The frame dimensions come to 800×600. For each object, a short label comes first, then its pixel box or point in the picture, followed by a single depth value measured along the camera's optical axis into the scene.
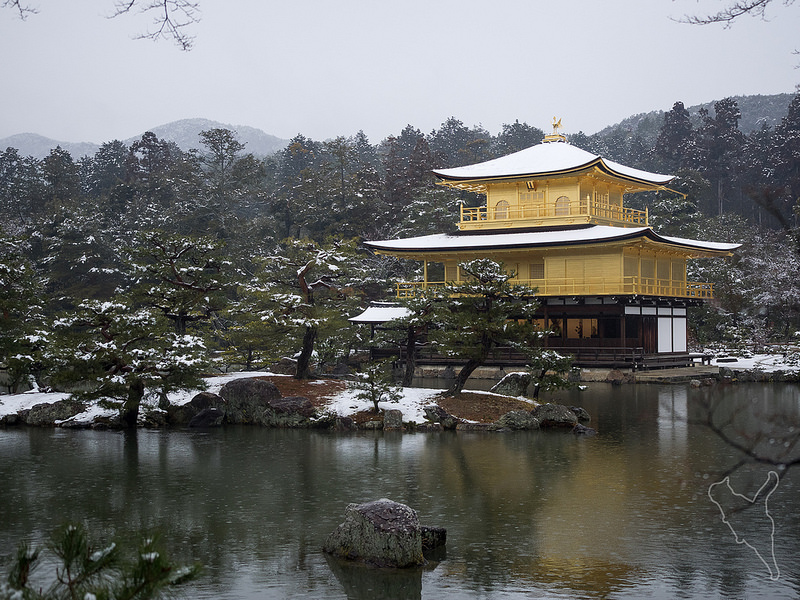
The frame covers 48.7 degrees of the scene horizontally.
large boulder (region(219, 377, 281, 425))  24.66
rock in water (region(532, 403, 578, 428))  23.19
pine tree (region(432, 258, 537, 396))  25.02
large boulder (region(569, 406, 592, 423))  24.69
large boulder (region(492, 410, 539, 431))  22.97
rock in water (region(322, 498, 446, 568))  10.95
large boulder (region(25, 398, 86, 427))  24.55
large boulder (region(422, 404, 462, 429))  23.31
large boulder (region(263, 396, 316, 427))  24.17
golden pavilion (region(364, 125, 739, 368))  39.59
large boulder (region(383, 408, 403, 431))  23.34
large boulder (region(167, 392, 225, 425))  24.83
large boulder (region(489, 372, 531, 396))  26.73
